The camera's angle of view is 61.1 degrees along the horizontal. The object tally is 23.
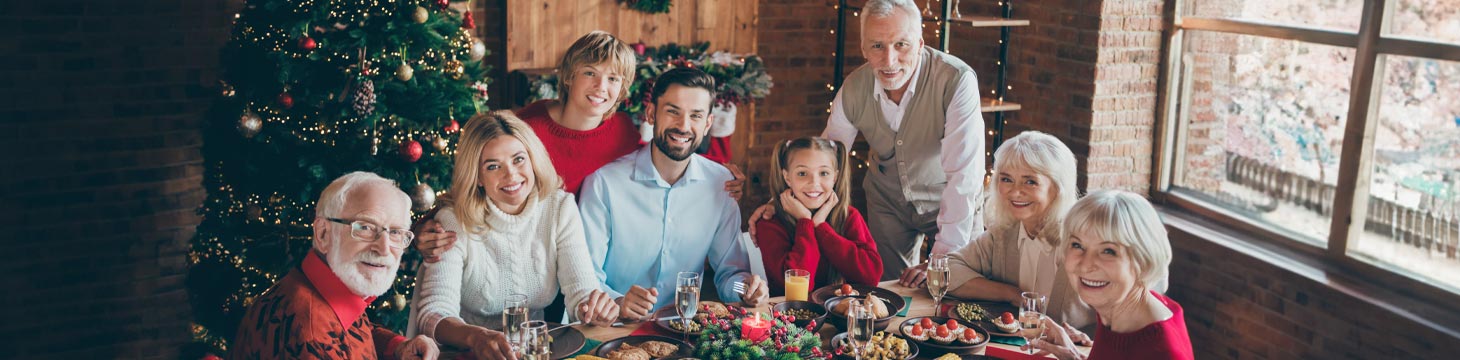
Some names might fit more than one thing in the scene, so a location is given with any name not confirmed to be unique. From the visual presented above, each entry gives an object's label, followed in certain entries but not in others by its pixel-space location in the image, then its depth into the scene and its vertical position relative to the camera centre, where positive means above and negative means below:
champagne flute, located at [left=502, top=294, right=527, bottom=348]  2.66 -0.68
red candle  2.82 -0.73
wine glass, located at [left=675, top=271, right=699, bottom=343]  2.88 -0.67
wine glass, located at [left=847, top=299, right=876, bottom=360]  2.66 -0.67
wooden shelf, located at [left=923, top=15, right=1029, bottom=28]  5.01 -0.03
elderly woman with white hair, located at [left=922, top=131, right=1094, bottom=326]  3.25 -0.56
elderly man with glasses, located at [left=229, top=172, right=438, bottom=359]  2.46 -0.59
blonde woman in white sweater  3.15 -0.63
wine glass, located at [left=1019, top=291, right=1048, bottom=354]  2.84 -0.68
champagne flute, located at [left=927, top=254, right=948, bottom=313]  3.11 -0.66
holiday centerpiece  2.73 -0.75
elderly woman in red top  2.54 -0.52
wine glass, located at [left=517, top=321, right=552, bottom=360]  2.60 -0.72
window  4.12 -0.37
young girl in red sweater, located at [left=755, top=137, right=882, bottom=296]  3.64 -0.64
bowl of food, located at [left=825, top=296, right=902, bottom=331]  3.11 -0.76
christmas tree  4.04 -0.41
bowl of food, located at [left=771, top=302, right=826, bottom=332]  3.09 -0.77
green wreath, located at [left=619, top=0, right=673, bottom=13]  5.92 -0.01
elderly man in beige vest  3.97 -0.41
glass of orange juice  3.33 -0.73
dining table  2.91 -0.79
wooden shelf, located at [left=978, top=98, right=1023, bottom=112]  5.12 -0.38
